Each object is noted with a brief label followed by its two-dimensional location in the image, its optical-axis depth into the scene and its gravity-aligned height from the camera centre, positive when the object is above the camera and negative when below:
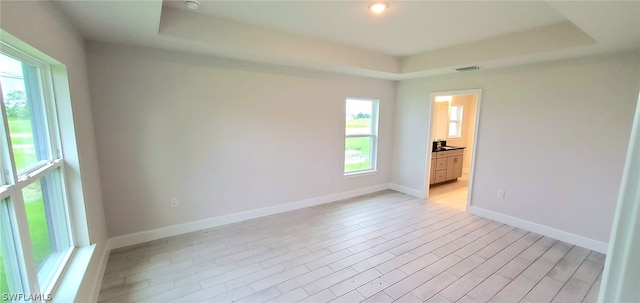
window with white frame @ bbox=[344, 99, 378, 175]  4.81 -0.32
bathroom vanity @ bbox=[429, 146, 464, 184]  5.62 -0.98
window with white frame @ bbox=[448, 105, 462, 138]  6.95 -0.07
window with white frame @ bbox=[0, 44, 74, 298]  1.35 -0.40
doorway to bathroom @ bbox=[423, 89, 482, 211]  4.66 -0.65
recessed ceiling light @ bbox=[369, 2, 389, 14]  2.33 +1.00
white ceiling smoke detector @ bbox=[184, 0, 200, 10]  2.32 +1.00
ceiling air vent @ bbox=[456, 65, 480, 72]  3.73 +0.74
